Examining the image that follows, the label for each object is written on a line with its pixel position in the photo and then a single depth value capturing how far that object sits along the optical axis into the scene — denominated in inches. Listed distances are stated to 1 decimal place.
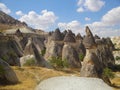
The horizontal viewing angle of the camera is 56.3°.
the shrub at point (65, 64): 762.9
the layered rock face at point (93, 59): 480.5
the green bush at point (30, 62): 637.4
